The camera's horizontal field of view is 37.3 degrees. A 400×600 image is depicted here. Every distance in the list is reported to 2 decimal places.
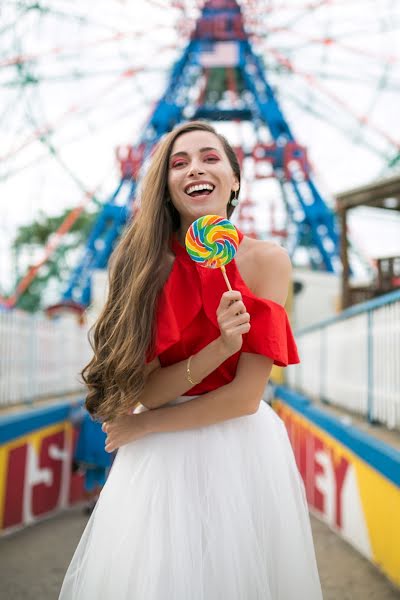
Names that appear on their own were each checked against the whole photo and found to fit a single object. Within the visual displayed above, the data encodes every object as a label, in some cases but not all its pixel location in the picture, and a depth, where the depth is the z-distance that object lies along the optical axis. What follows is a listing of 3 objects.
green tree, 28.56
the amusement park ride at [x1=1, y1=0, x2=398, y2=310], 14.58
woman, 1.27
